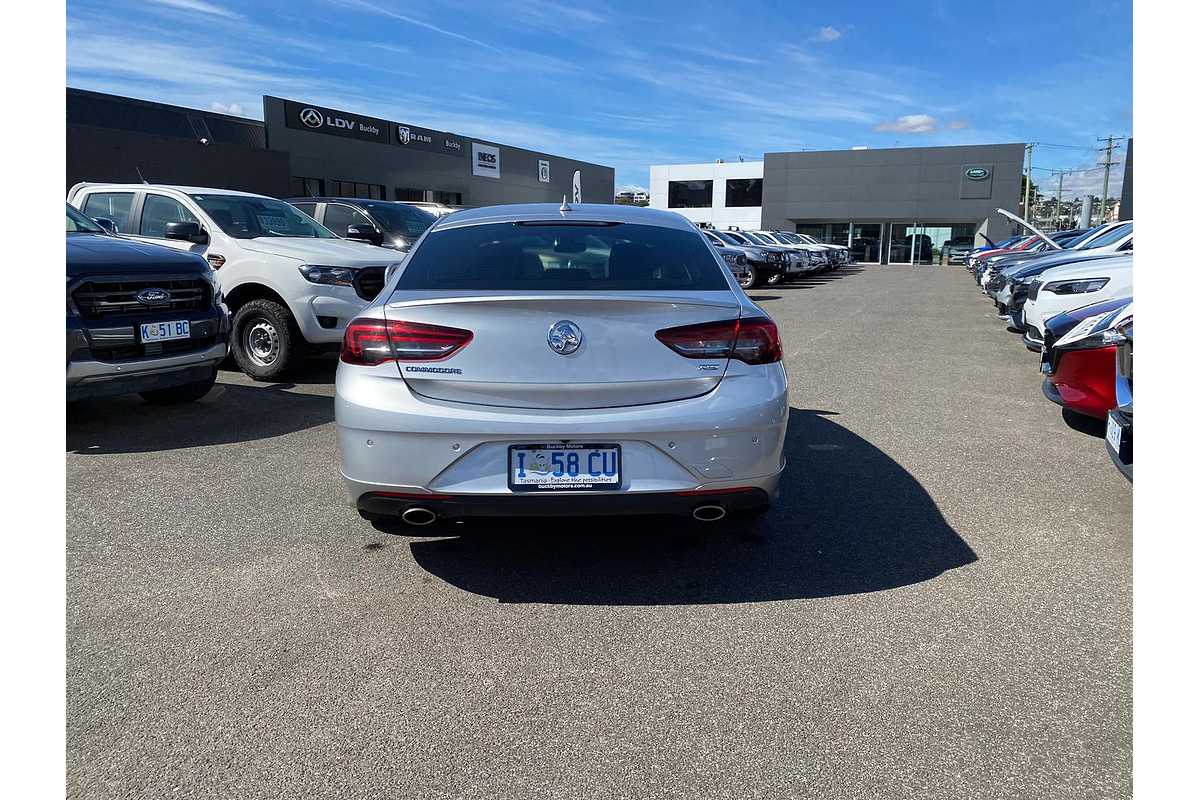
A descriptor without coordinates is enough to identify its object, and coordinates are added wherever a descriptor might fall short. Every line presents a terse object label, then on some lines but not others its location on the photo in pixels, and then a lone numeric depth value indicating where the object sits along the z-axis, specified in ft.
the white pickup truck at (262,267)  23.81
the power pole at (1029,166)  174.81
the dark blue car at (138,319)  17.63
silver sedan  9.91
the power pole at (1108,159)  216.80
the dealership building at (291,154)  75.31
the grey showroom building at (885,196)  156.66
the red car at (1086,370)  16.90
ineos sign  134.62
